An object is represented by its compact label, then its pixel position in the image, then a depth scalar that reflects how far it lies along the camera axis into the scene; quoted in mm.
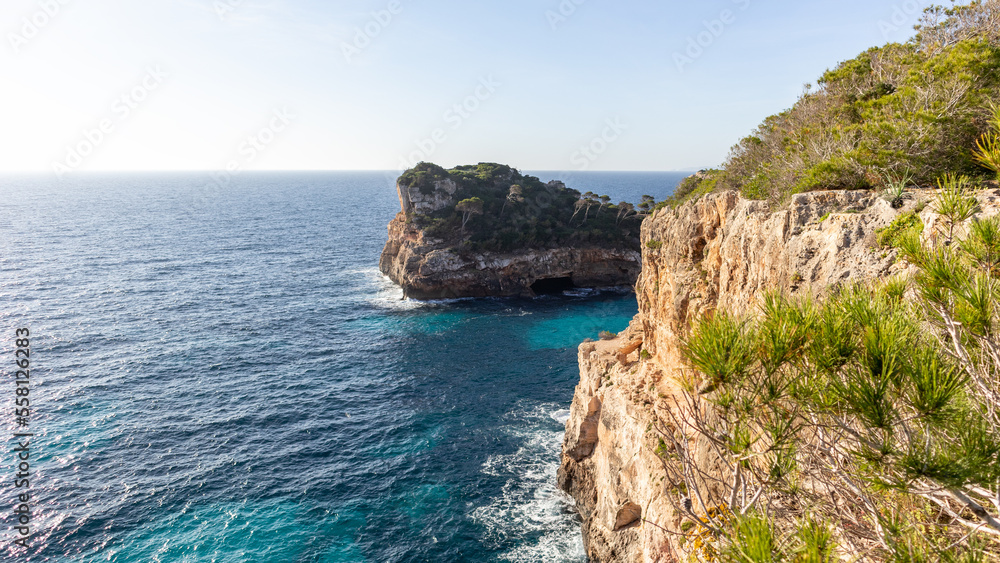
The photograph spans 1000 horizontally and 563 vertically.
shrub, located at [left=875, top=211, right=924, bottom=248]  13352
